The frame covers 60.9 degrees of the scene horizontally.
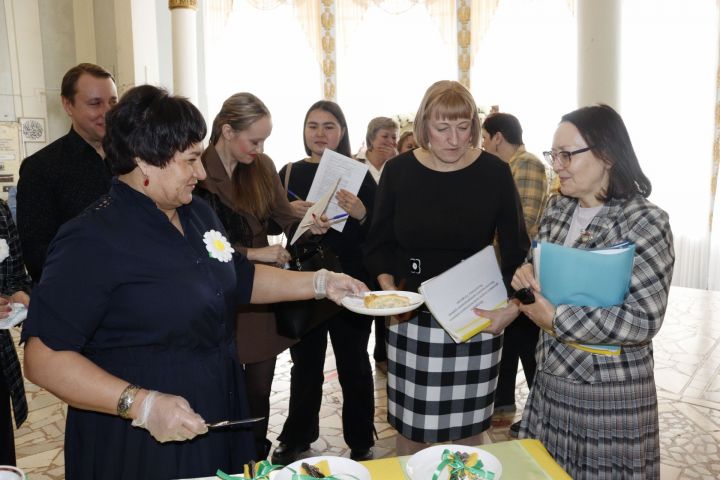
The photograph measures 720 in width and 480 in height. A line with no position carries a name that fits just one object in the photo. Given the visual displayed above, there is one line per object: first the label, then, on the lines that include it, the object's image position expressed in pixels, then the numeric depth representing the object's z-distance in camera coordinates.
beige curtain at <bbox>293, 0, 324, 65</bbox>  9.88
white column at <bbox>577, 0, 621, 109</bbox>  5.99
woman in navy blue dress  1.46
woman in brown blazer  2.69
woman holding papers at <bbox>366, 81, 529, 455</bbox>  2.50
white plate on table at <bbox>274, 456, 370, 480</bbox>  1.40
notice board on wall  7.31
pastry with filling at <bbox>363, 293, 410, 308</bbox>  2.06
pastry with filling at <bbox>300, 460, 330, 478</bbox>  1.39
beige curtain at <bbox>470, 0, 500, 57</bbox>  9.20
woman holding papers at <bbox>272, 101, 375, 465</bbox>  3.24
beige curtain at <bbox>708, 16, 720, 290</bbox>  7.41
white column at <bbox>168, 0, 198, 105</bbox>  8.22
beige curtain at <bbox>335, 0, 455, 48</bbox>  9.52
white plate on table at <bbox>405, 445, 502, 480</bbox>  1.42
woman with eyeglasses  1.83
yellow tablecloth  1.50
